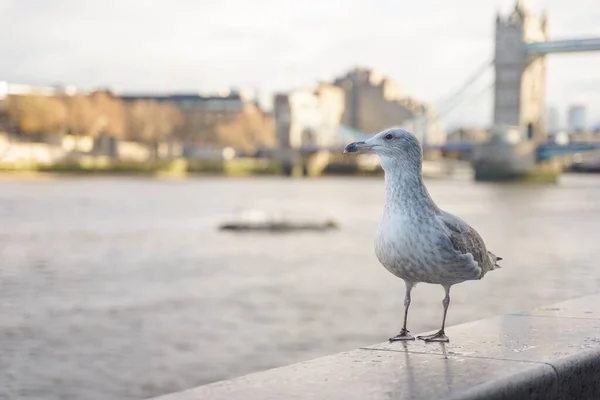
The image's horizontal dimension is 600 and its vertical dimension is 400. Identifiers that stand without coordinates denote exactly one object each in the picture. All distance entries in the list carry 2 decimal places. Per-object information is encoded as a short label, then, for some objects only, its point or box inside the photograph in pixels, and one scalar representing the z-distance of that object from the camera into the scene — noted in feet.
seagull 8.11
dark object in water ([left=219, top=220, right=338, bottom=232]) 73.92
